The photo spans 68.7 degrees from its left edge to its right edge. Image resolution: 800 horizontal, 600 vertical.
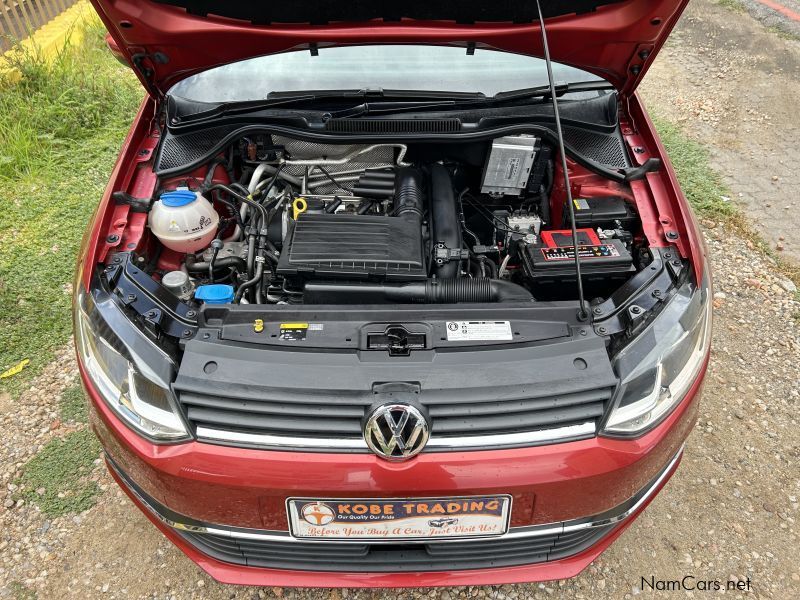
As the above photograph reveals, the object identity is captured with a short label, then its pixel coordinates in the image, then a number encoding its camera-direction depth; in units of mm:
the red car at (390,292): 1454
